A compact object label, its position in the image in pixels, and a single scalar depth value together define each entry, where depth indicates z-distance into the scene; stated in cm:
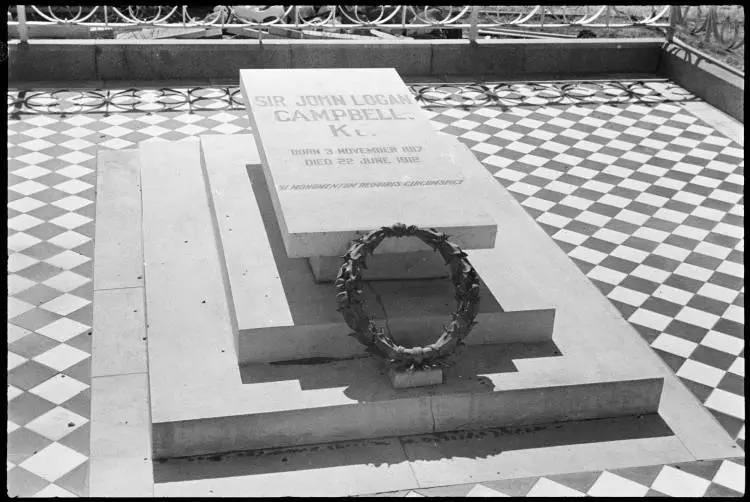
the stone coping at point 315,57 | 1091
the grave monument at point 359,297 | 553
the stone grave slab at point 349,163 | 601
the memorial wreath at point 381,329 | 553
